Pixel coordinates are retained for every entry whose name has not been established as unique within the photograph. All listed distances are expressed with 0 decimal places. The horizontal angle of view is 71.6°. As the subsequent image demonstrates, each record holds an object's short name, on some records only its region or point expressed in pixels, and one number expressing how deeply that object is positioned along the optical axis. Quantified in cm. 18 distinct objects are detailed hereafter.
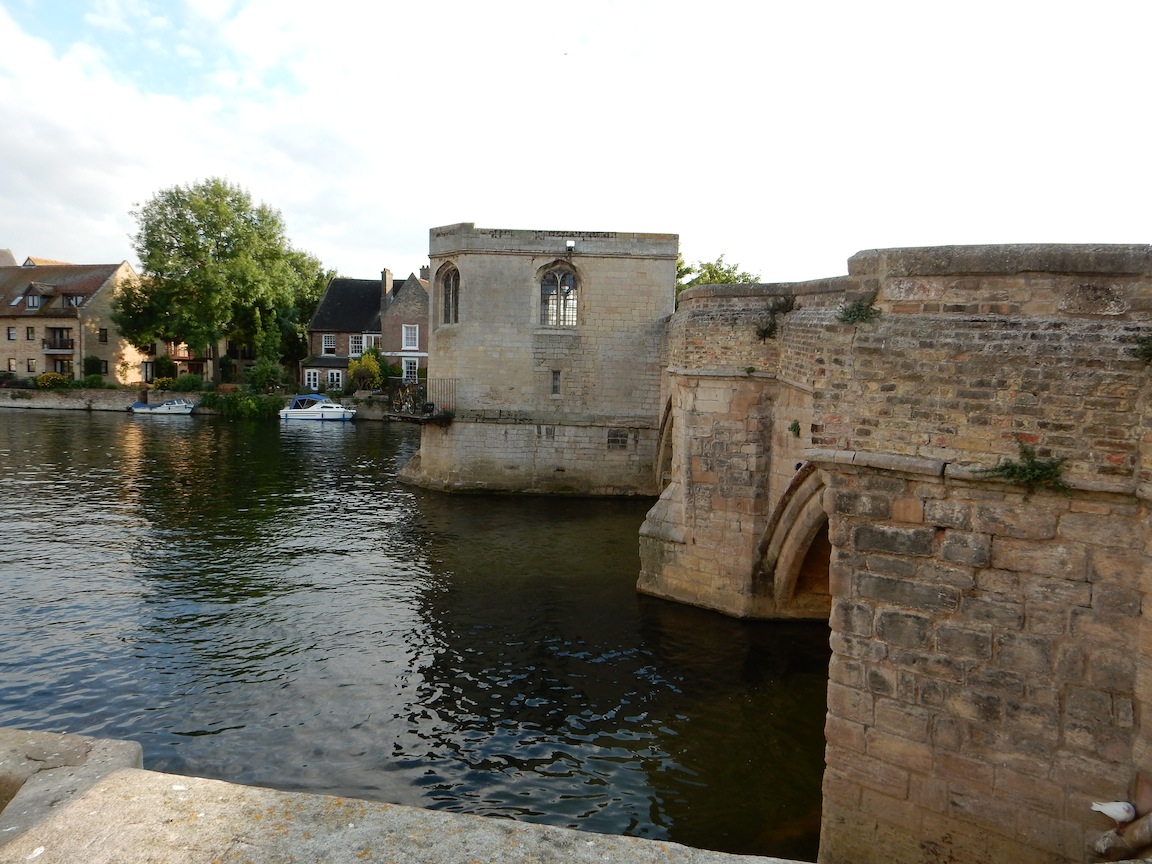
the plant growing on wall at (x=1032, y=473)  513
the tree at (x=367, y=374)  4869
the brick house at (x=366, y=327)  5153
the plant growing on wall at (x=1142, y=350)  490
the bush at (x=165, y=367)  6044
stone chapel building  2242
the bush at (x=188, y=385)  5334
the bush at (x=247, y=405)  4778
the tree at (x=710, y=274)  3869
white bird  486
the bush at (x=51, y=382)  5288
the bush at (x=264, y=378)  5247
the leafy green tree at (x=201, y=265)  4978
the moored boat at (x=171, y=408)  4884
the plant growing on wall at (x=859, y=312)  594
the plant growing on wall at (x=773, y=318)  1116
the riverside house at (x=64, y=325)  5725
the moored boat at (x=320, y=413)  4541
